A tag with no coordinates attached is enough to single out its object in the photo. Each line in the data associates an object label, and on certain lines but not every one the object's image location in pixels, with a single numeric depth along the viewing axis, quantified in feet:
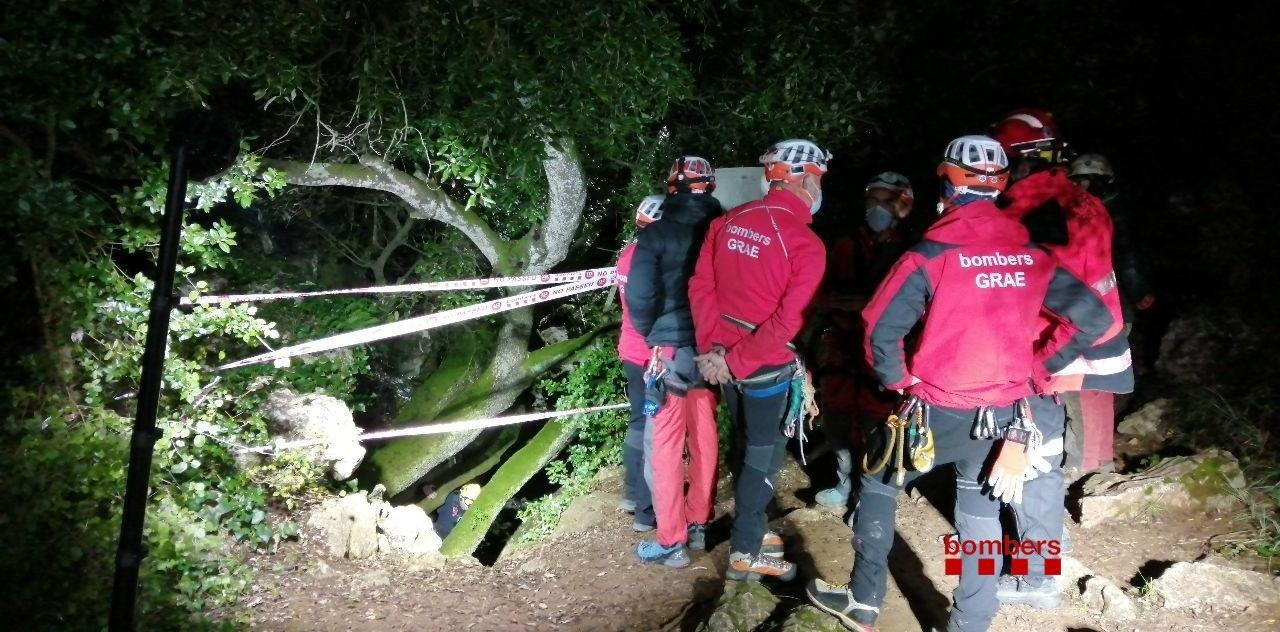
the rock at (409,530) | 18.47
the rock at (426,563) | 17.10
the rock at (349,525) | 16.72
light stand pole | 8.11
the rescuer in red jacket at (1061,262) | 12.67
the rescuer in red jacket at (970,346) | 10.68
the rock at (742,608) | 11.87
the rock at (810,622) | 11.11
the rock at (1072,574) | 14.16
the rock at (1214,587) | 13.41
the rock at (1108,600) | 13.26
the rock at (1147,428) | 20.18
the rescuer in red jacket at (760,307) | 12.91
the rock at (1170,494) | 16.62
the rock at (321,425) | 18.69
